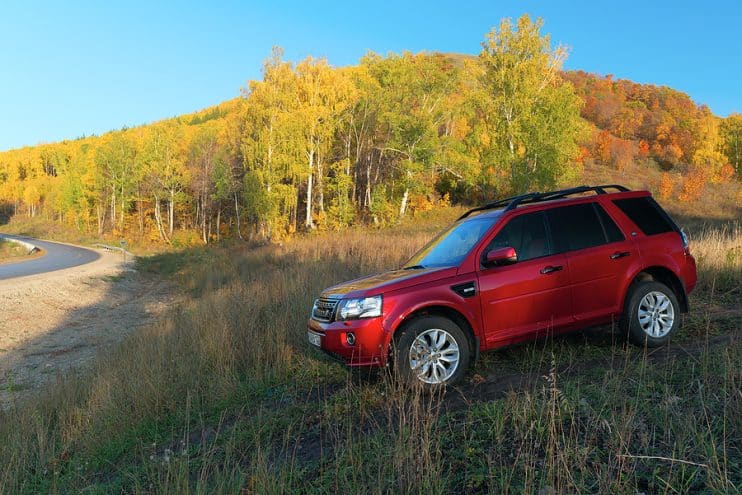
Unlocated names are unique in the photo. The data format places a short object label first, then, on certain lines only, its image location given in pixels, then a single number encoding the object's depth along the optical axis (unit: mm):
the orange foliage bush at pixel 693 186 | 42903
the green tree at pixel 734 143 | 57566
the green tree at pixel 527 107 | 30688
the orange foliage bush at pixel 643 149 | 67850
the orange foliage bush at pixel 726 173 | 57625
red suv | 4844
